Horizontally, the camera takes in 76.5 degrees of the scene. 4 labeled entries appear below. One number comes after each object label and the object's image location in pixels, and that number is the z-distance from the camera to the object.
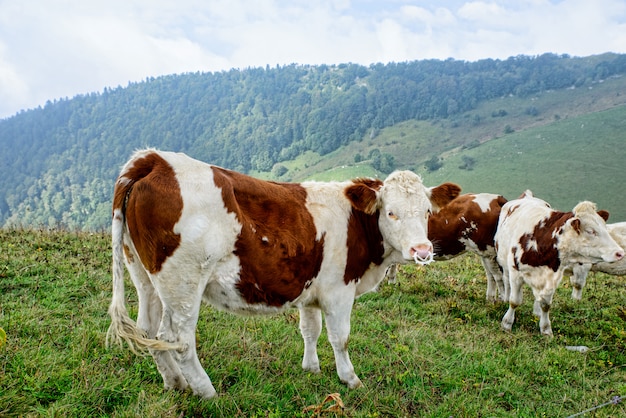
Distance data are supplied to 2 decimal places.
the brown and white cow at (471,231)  9.78
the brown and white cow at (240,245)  3.83
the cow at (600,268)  10.13
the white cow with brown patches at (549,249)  7.42
